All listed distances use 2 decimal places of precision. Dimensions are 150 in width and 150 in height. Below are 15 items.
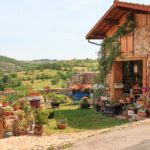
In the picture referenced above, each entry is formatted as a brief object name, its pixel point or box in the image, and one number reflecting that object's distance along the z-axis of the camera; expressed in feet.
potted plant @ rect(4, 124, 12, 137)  26.08
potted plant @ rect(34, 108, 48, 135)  25.50
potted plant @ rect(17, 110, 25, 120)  28.16
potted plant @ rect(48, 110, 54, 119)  35.10
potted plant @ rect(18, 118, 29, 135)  25.89
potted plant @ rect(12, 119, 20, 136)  26.00
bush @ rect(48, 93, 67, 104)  46.49
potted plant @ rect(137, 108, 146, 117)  31.76
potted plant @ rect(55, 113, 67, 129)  29.73
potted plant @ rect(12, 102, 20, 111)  31.98
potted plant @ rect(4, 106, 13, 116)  28.32
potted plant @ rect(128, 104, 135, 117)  33.28
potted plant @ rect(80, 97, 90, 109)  43.41
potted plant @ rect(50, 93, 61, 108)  44.89
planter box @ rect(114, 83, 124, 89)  39.42
